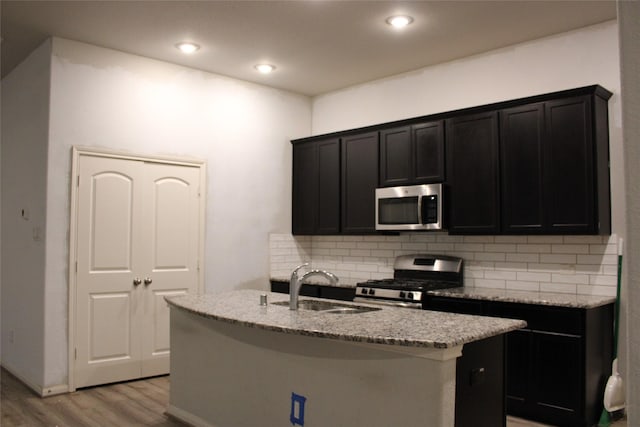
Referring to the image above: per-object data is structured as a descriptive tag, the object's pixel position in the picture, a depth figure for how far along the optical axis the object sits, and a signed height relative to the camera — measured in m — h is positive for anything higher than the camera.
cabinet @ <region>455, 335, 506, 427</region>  2.45 -0.72
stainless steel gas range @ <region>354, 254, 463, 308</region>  4.54 -0.44
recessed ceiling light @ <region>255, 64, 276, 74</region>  5.33 +1.66
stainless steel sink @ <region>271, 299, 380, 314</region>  3.25 -0.46
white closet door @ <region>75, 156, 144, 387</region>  4.62 -0.33
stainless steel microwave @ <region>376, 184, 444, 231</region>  4.76 +0.24
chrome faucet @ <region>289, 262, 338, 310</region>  3.20 -0.33
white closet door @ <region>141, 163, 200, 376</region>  5.02 -0.13
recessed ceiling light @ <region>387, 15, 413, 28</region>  4.12 +1.66
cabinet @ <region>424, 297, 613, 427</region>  3.63 -0.89
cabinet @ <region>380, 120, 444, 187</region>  4.86 +0.75
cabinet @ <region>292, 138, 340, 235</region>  5.82 +0.51
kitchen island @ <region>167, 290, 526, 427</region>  2.27 -0.66
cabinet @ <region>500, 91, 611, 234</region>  3.91 +0.51
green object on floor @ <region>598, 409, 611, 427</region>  3.72 -1.28
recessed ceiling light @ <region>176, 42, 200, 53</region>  4.71 +1.65
